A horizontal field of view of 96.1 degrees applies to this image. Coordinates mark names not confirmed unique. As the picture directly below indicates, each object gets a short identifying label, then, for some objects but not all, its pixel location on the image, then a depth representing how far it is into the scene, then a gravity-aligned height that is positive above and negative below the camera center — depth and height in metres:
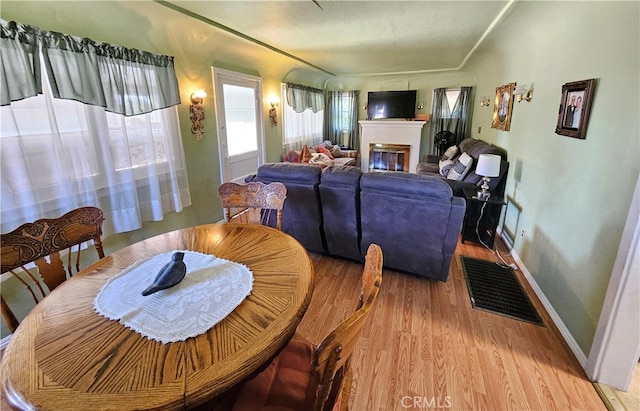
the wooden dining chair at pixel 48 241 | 1.20 -0.50
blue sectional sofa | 2.18 -0.69
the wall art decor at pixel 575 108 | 1.86 +0.11
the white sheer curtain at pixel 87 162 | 1.78 -0.24
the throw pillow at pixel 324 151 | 6.45 -0.52
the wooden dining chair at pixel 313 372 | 0.70 -0.88
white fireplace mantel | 6.62 -0.17
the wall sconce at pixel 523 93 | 2.95 +0.34
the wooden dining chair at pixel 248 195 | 2.00 -0.46
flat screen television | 6.61 +0.51
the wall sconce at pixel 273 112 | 5.04 +0.27
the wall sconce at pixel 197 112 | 3.29 +0.18
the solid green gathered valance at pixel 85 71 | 1.71 +0.41
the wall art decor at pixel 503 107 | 3.59 +0.24
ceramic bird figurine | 1.08 -0.56
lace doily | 0.91 -0.60
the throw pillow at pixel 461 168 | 3.81 -0.56
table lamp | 2.94 -0.41
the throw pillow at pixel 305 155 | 5.87 -0.55
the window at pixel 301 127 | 5.67 +0.01
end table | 3.07 -0.99
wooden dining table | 0.71 -0.62
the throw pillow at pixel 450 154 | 5.11 -0.48
